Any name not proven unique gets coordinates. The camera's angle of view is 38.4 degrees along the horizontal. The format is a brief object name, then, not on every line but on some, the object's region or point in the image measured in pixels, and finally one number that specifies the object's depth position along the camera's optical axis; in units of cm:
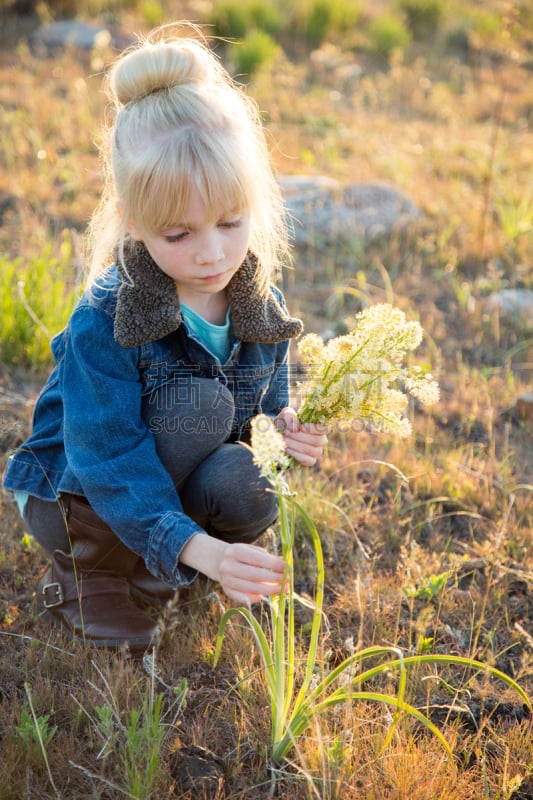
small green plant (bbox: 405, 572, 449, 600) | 203
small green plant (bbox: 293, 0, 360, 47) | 880
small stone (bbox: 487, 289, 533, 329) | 377
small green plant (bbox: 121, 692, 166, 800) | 137
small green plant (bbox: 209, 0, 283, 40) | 838
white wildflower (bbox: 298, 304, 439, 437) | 138
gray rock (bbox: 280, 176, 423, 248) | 449
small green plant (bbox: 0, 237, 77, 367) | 285
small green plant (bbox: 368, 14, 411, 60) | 883
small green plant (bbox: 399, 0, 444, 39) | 994
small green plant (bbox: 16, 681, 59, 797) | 147
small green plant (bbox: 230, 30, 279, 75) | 720
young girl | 163
